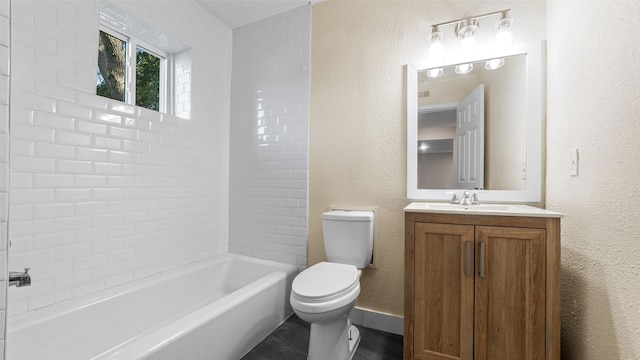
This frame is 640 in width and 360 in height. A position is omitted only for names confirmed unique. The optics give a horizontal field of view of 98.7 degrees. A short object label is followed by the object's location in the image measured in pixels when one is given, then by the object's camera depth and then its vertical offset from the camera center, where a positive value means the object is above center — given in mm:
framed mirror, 1673 +328
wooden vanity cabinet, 1267 -525
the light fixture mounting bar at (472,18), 1682 +1041
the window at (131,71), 1888 +818
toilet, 1418 -583
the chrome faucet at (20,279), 895 -335
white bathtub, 1251 -786
